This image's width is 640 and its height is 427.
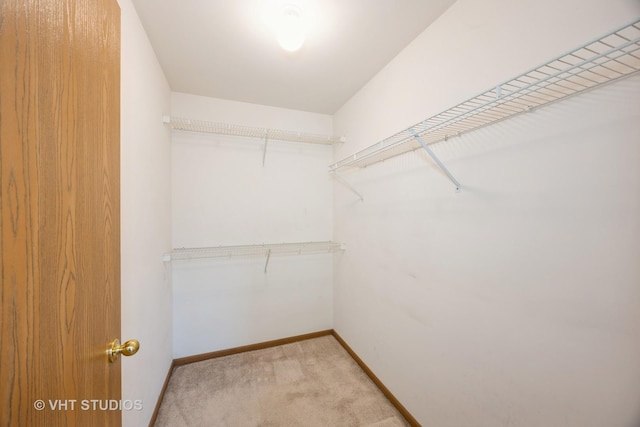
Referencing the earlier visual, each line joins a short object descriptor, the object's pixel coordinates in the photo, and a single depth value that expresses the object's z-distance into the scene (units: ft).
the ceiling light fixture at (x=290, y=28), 4.30
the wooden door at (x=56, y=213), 1.34
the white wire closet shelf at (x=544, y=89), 2.52
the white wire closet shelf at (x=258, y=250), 7.22
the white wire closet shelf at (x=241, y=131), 6.79
